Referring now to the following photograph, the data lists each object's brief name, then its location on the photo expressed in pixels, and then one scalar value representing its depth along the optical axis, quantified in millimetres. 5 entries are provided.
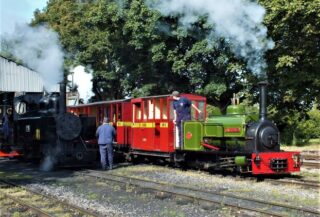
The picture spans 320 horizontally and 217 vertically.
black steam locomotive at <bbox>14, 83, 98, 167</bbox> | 15117
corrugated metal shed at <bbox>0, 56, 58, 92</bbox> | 25172
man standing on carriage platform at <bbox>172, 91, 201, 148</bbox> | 13859
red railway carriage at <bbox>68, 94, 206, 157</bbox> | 14672
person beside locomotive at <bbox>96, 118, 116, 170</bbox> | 14711
